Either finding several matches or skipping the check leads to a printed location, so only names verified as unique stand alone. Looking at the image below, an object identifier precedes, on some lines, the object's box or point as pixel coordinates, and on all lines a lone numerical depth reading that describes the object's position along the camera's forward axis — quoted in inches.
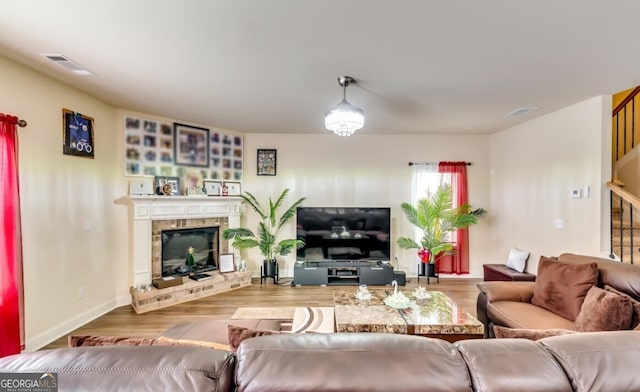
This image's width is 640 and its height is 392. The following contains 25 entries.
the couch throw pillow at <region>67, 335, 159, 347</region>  46.1
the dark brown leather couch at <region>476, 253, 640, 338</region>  86.8
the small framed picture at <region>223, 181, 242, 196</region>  198.2
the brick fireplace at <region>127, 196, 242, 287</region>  153.9
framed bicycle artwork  122.9
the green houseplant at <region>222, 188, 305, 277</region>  188.9
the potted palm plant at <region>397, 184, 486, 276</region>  190.7
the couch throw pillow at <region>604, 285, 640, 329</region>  73.8
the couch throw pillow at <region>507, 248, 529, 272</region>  170.4
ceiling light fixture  106.1
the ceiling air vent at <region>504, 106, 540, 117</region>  146.5
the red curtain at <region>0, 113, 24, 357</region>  91.5
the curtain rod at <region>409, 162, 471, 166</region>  207.2
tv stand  186.7
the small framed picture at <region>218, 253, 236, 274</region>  184.2
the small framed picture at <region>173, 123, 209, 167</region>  175.8
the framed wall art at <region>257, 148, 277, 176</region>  207.8
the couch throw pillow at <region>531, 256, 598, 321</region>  90.7
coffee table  91.3
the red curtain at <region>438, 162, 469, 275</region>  204.8
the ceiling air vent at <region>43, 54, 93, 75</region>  95.2
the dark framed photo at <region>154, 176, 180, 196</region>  165.2
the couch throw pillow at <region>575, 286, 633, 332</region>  73.9
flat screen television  199.6
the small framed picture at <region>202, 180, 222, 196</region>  187.0
